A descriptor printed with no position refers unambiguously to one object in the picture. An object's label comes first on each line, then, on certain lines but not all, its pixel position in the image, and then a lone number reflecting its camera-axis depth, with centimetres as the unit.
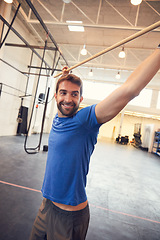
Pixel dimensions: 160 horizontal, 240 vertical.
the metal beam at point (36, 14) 249
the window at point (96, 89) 1421
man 81
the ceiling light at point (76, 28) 707
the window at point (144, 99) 1367
